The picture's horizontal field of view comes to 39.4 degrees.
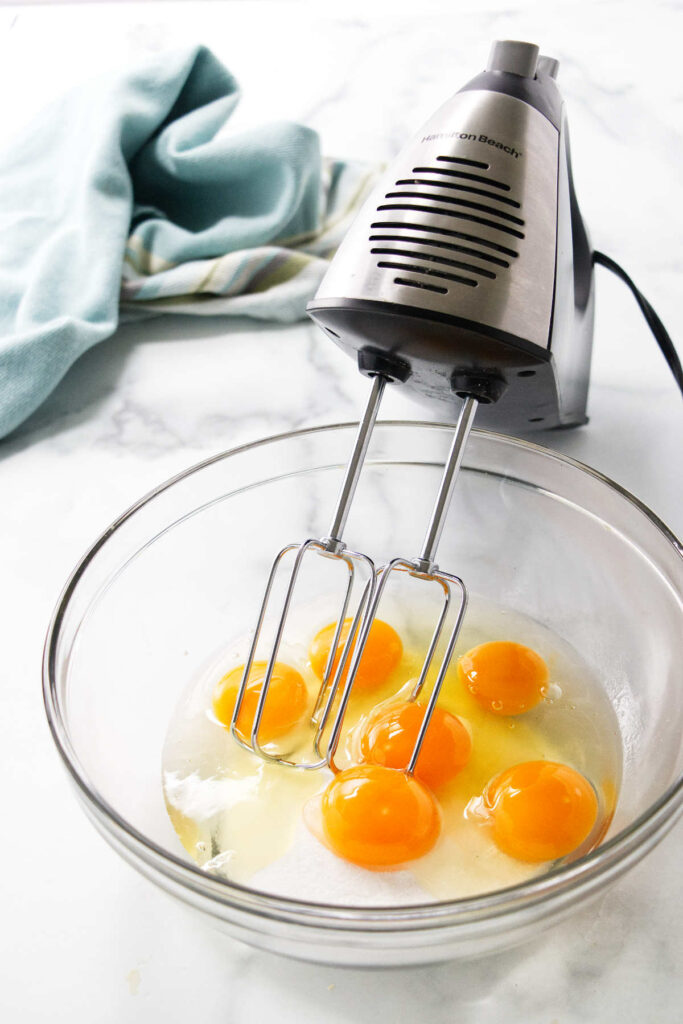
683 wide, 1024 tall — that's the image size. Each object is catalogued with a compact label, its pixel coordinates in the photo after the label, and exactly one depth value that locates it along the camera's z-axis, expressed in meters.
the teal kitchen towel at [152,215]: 1.12
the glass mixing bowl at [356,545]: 0.63
